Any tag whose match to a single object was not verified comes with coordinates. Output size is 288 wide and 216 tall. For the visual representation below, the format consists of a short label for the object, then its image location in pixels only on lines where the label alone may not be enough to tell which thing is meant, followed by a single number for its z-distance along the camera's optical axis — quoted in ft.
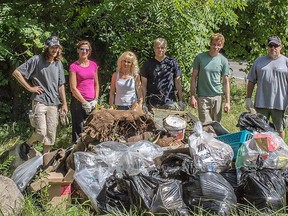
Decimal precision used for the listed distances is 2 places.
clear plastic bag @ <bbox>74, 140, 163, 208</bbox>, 12.41
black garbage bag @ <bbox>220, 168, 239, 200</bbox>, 12.17
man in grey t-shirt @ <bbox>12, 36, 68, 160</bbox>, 15.69
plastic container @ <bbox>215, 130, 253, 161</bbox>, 13.95
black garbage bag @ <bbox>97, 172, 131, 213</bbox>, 11.62
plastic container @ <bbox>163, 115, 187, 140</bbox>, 14.87
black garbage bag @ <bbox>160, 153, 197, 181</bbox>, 12.22
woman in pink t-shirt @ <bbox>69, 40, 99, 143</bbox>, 16.29
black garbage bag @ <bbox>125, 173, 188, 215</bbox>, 11.23
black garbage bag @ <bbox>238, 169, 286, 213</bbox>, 11.53
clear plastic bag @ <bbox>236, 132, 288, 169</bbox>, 12.86
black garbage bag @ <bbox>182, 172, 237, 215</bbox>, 11.43
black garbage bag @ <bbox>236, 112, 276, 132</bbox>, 14.73
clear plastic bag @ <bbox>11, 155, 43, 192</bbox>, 12.90
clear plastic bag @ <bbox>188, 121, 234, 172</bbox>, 12.91
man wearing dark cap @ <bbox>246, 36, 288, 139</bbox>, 16.07
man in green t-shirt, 16.41
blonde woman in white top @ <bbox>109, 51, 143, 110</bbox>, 16.32
